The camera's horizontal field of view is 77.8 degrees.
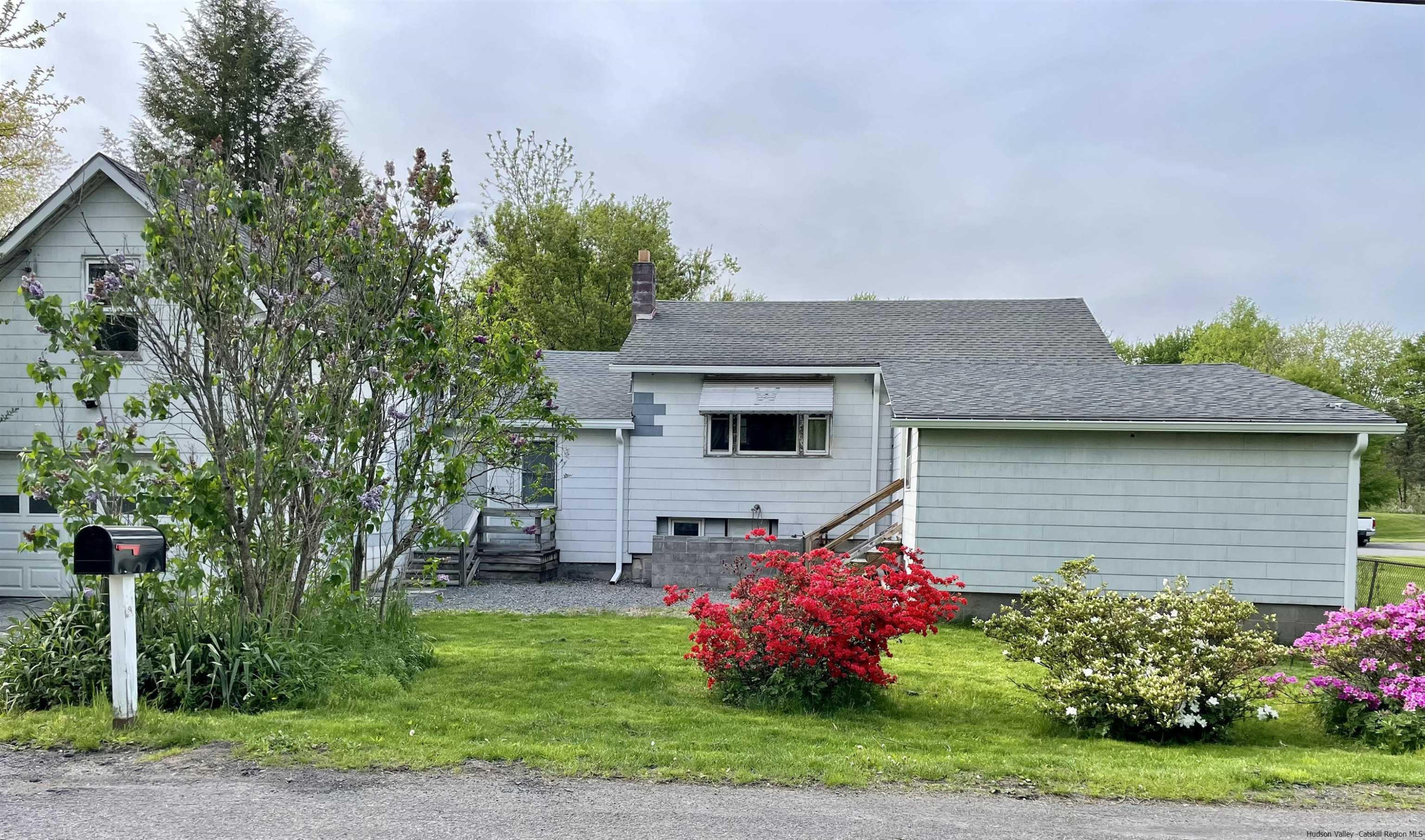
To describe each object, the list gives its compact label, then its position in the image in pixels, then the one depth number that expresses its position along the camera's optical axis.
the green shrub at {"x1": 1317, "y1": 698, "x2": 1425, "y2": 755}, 6.37
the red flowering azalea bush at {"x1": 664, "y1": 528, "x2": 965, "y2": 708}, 6.92
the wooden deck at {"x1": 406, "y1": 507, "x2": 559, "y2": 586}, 15.10
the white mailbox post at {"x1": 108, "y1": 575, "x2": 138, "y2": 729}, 5.72
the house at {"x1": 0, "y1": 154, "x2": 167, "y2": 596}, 11.99
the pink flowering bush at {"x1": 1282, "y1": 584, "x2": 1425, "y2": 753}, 6.46
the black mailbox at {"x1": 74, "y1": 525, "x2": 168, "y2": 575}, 5.56
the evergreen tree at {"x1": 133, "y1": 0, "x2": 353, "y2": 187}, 26.92
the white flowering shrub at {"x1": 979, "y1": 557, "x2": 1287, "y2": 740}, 6.58
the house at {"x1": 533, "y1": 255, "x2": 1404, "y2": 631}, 11.13
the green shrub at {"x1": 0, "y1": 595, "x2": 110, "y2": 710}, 6.28
